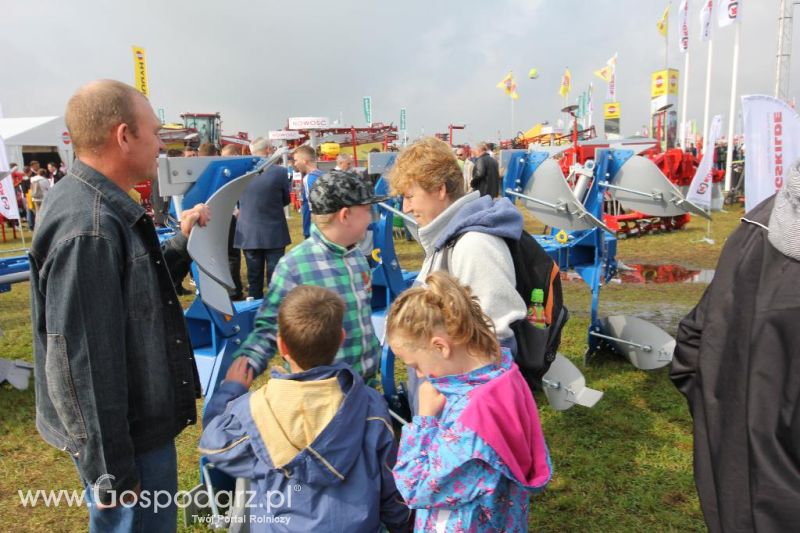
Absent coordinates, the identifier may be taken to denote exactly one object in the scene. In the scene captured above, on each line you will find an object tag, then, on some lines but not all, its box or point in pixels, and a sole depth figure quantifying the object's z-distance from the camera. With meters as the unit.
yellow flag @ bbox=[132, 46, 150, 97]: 14.05
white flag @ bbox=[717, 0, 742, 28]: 16.09
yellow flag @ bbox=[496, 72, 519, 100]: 28.09
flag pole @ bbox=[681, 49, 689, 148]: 21.12
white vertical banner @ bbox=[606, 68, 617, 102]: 26.40
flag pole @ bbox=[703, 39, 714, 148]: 19.27
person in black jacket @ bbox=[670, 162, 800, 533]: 1.20
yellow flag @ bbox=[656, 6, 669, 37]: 23.44
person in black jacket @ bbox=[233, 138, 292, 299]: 5.14
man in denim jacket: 1.24
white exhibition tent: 17.22
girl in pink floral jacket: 1.34
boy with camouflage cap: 1.96
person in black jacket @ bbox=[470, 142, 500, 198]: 9.12
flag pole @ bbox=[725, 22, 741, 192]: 17.17
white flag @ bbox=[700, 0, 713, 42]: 18.09
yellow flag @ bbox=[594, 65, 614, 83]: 25.66
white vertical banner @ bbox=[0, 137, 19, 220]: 8.13
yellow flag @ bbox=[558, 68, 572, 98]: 29.80
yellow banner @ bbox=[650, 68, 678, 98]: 24.09
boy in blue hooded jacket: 1.51
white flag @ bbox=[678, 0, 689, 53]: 20.39
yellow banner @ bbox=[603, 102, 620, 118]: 28.00
